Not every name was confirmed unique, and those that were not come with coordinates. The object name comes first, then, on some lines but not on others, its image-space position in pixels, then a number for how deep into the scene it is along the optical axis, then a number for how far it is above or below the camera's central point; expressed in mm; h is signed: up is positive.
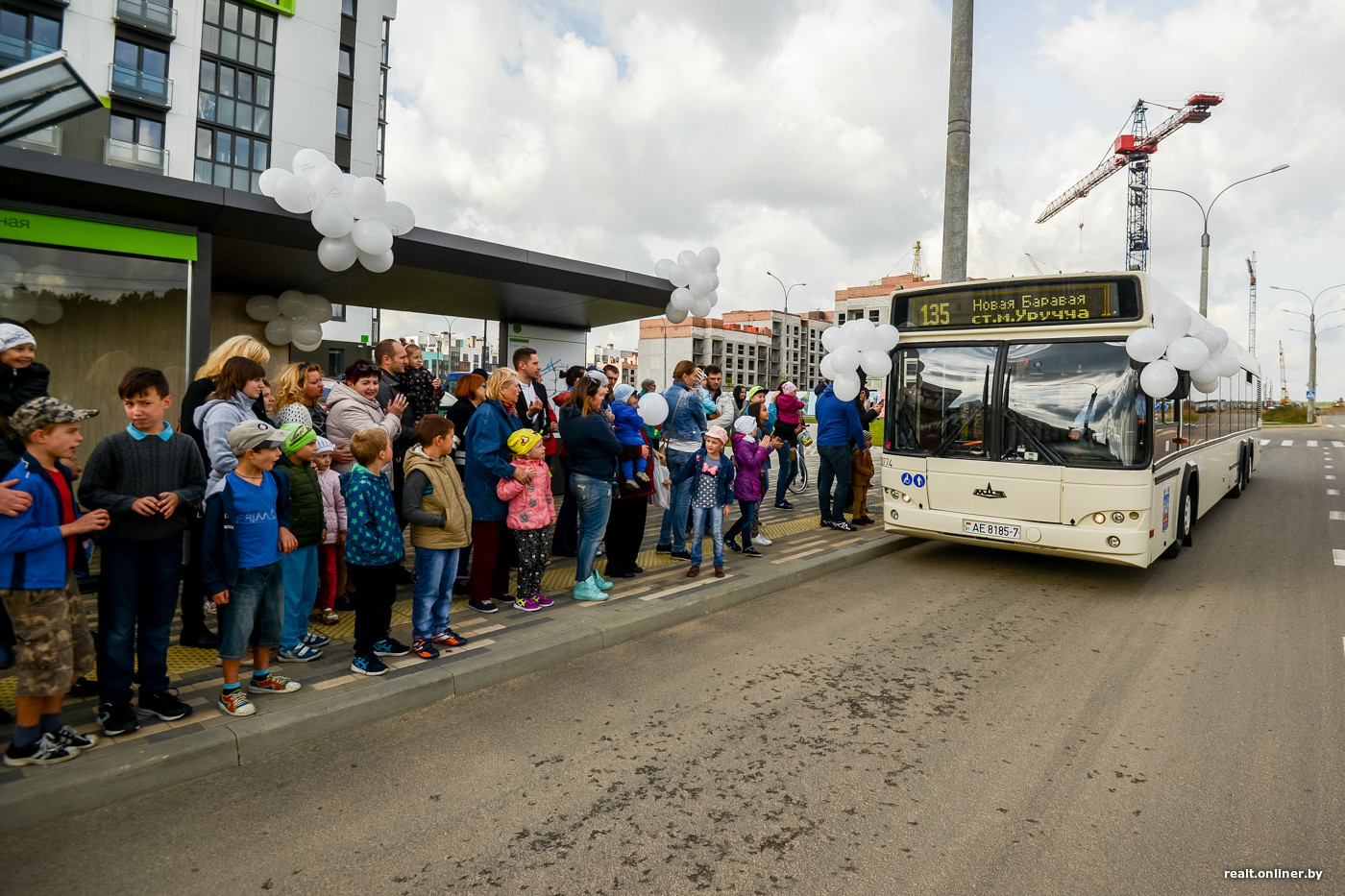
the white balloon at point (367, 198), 7477 +2543
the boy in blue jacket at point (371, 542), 4398 -491
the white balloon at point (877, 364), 8078 +1125
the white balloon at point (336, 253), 7625 +2040
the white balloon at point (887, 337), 8094 +1420
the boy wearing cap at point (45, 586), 3158 -577
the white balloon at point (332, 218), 7285 +2277
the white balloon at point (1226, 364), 7808 +1222
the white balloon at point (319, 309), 11250 +2160
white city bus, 6824 +478
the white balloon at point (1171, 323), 6660 +1355
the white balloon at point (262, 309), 10719 +2047
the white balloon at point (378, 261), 7875 +2028
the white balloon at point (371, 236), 7527 +2182
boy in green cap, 4621 -486
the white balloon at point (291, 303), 10852 +2157
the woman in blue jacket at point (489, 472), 5660 -85
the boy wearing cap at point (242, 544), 3760 -450
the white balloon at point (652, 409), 7234 +520
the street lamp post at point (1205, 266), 27750 +7744
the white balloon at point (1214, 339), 7426 +1401
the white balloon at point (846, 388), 8406 +899
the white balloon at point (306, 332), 11164 +1800
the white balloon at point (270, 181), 7098 +2544
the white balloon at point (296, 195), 7051 +2418
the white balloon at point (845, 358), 8242 +1196
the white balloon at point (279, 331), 11031 +1782
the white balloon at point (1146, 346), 6508 +1125
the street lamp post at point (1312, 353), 53122 +9309
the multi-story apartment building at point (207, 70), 29984 +16302
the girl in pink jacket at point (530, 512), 5691 -384
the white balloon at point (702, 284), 11789 +2794
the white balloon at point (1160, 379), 6418 +830
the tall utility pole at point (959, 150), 10422 +4405
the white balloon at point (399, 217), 7773 +2463
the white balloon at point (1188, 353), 6441 +1057
